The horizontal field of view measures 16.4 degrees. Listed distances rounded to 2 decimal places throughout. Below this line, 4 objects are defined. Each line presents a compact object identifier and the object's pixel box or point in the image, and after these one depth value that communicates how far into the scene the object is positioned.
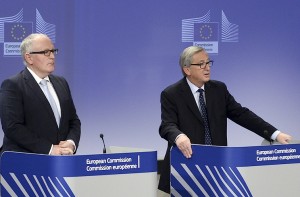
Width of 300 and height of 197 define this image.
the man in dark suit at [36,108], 6.06
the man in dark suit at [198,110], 6.65
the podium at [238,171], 5.61
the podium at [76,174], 5.22
